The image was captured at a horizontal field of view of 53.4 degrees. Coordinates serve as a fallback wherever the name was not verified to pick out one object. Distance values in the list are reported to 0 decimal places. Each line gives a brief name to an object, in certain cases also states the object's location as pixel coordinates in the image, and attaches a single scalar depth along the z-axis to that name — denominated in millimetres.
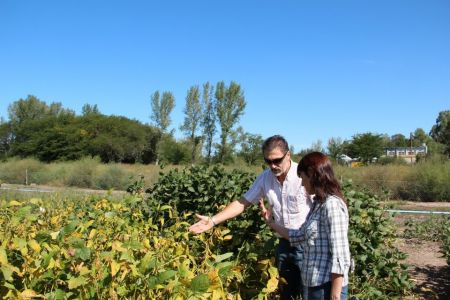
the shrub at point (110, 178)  22969
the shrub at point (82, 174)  24750
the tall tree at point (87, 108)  63462
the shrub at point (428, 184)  17672
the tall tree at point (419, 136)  78062
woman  2299
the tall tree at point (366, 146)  47625
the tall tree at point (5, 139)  51806
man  2916
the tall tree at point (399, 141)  87000
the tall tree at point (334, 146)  47256
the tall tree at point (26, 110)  57500
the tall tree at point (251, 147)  35062
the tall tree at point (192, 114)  47219
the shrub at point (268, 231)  3317
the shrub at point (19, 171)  27359
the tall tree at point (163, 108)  50062
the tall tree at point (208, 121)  46688
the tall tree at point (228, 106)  45094
